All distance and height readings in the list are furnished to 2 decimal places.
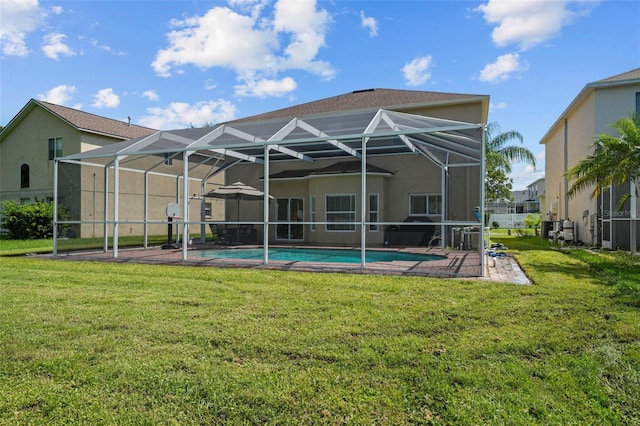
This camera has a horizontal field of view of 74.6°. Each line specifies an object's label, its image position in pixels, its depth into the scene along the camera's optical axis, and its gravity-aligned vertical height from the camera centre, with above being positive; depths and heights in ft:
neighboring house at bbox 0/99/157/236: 71.41 +13.27
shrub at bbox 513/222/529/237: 134.70 -2.72
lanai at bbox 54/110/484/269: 32.45 +7.23
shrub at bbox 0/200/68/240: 65.67 -0.85
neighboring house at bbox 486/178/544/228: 143.64 +4.99
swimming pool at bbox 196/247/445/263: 37.27 -3.79
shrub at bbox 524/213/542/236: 108.21 -0.84
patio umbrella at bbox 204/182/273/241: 51.83 +2.88
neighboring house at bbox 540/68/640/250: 48.06 +10.24
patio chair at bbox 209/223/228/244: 53.52 -2.24
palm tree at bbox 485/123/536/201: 80.61 +13.31
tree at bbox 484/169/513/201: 100.39 +7.97
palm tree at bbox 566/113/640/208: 35.01 +4.82
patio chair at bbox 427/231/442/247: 49.36 -2.70
